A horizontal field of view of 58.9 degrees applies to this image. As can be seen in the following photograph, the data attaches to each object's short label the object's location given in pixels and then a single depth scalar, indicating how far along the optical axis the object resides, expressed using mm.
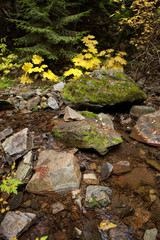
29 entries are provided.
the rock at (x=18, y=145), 2791
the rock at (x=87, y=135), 3203
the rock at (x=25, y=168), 2510
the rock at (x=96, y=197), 2239
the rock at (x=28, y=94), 5181
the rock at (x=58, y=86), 5636
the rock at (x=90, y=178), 2629
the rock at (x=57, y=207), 2176
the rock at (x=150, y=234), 1895
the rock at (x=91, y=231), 1897
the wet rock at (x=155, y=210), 2157
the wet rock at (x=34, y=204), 2203
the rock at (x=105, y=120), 3824
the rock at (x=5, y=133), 3412
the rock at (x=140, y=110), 4624
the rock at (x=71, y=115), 3697
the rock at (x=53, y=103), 4785
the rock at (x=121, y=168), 2881
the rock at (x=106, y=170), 2744
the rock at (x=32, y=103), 4766
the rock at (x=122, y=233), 1904
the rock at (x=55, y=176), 2391
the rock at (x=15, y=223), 1819
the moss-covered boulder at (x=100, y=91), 4336
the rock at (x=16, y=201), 2183
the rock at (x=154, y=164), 3043
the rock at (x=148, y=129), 3625
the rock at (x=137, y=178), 2691
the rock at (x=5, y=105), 4498
